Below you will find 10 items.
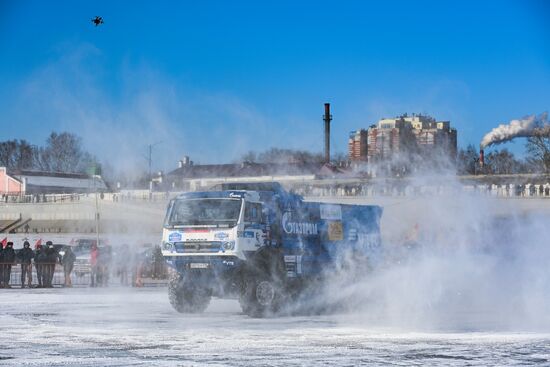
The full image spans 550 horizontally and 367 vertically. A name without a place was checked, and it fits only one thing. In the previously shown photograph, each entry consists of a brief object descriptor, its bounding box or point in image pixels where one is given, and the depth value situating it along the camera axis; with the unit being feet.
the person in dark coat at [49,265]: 121.80
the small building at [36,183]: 348.26
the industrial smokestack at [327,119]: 326.77
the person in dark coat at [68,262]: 123.65
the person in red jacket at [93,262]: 124.36
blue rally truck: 75.51
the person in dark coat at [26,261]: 120.57
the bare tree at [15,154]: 421.63
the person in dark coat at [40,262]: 121.80
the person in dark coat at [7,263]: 120.26
